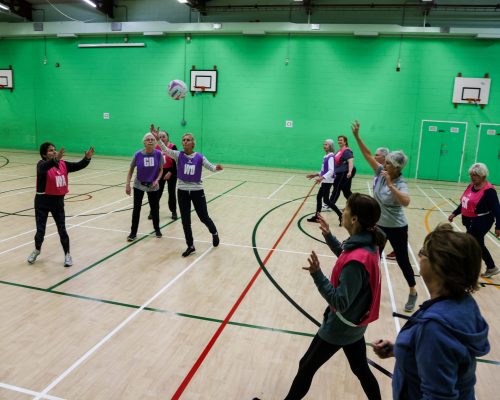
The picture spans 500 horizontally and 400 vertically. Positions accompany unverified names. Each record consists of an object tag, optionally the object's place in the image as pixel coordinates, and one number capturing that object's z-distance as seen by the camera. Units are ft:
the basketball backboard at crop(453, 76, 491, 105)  52.16
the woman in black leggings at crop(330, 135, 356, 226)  30.14
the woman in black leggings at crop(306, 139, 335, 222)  27.78
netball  32.96
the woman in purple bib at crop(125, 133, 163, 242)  22.97
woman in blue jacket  4.47
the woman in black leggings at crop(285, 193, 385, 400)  7.50
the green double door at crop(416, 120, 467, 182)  54.13
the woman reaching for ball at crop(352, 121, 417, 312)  14.28
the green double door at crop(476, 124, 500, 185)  53.06
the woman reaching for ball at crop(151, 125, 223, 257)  20.94
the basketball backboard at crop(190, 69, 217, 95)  59.98
